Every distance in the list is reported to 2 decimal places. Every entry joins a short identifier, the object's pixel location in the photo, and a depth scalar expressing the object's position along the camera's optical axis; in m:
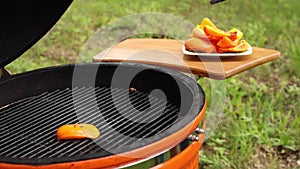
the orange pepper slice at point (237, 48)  2.13
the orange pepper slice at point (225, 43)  2.13
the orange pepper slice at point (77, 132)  1.65
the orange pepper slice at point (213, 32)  2.15
